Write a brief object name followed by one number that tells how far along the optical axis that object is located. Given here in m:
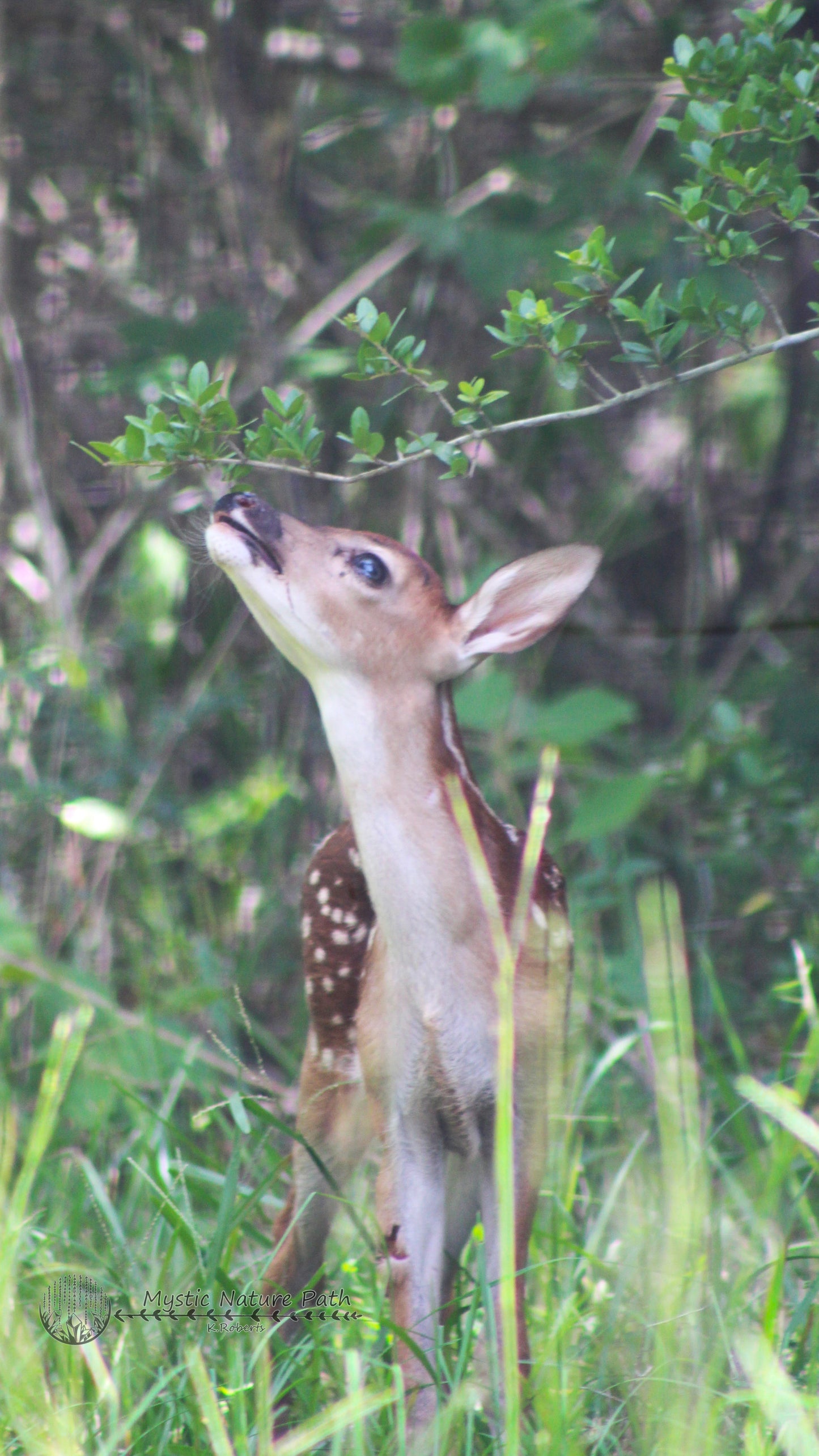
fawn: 9.39
